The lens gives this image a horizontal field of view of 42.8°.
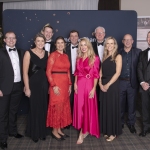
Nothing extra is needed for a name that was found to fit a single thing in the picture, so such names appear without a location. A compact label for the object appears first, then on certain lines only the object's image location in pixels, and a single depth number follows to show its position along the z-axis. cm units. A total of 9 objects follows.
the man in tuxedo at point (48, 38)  355
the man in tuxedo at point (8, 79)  286
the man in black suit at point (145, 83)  325
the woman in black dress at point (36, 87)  285
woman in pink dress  294
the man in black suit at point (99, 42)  363
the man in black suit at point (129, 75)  341
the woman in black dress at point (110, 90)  297
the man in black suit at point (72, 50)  357
